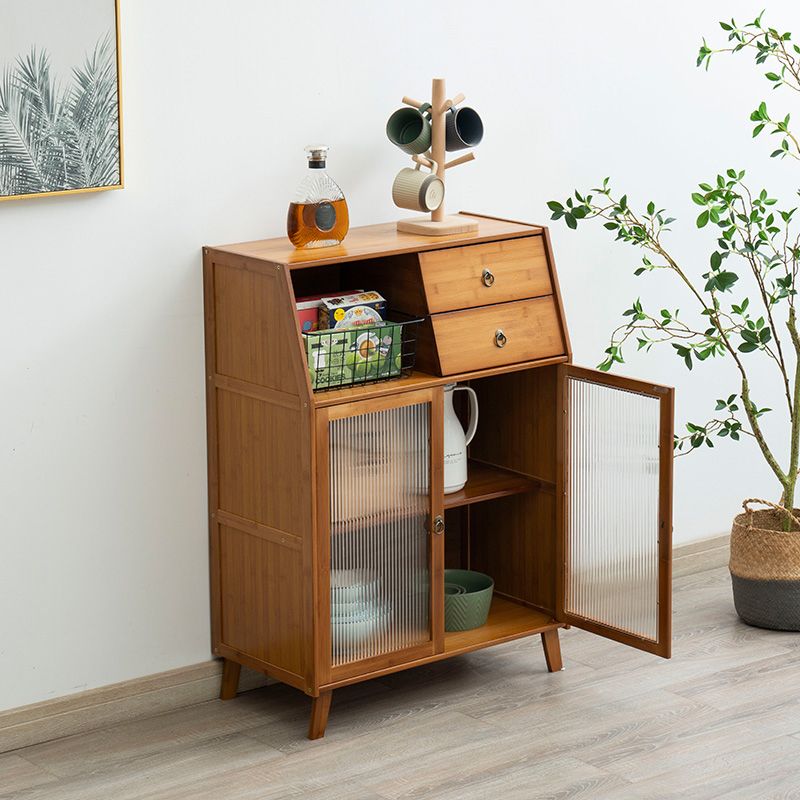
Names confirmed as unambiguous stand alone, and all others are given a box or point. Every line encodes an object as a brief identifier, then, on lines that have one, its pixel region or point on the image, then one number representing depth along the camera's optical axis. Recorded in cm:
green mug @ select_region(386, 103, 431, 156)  474
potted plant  519
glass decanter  446
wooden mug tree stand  469
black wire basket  432
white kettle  478
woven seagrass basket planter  542
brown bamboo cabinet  438
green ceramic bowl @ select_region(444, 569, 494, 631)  490
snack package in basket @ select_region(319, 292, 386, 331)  439
